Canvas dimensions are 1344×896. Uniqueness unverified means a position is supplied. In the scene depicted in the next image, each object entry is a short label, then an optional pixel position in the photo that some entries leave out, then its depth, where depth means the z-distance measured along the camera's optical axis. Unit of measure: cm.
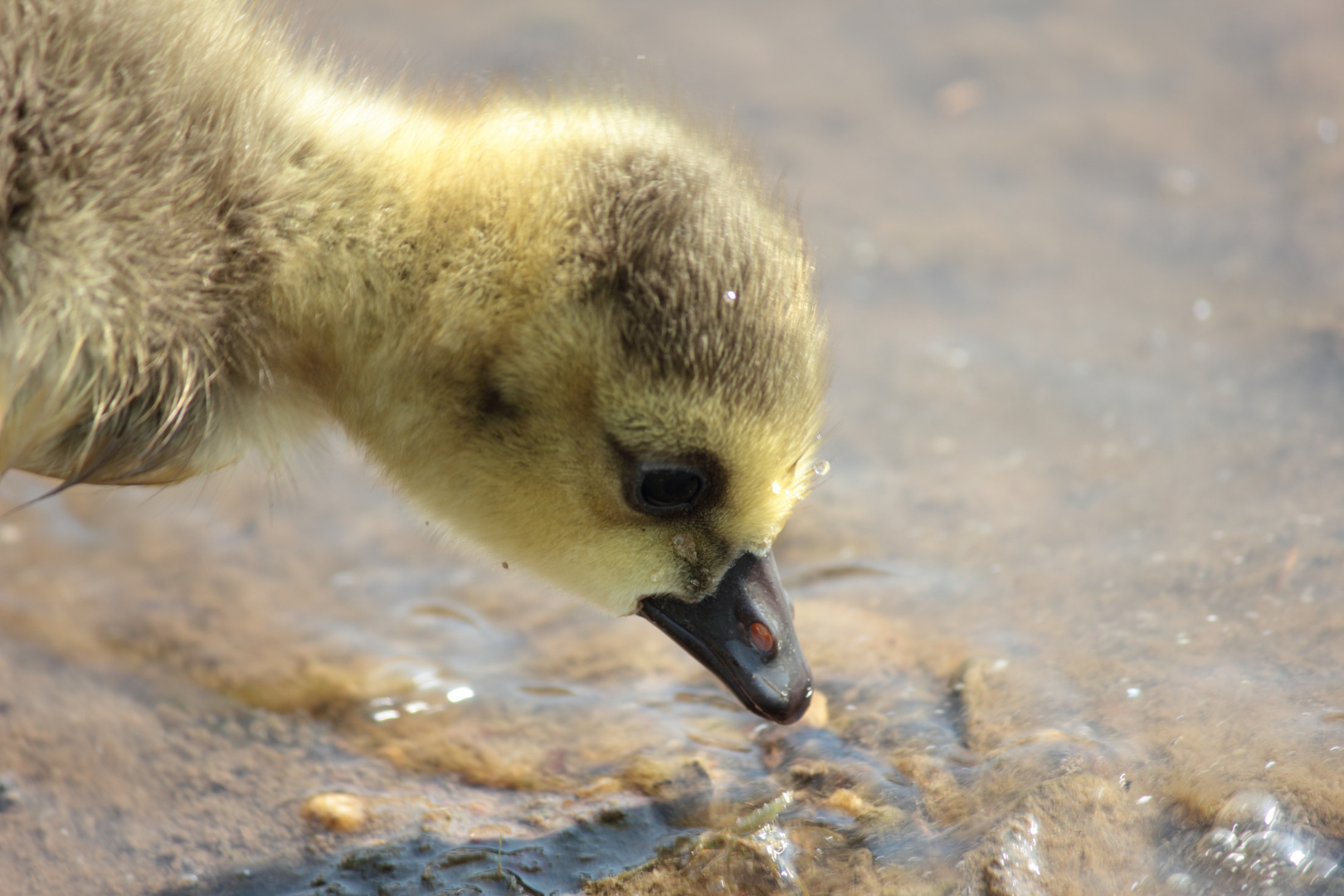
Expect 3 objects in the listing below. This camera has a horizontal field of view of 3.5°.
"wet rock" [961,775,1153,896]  227
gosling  227
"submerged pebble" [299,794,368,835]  229
